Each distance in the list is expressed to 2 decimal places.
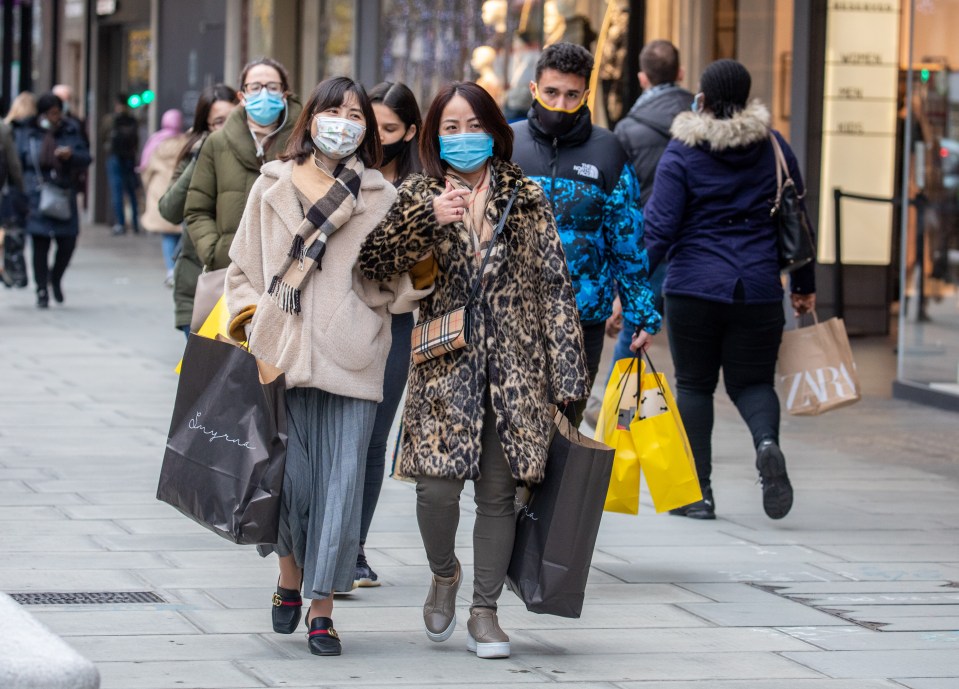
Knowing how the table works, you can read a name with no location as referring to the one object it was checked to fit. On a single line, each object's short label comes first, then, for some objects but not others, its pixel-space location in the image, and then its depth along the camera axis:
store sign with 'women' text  28.25
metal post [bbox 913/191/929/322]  22.99
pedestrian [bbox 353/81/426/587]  11.52
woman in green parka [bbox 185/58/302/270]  13.62
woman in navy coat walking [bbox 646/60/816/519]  14.12
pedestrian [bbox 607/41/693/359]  17.75
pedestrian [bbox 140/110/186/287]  31.36
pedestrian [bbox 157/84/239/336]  15.65
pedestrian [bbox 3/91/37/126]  32.94
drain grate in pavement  11.11
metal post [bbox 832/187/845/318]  24.55
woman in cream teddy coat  9.96
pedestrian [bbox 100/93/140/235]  52.94
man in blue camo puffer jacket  11.80
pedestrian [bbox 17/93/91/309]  30.98
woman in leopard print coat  9.87
